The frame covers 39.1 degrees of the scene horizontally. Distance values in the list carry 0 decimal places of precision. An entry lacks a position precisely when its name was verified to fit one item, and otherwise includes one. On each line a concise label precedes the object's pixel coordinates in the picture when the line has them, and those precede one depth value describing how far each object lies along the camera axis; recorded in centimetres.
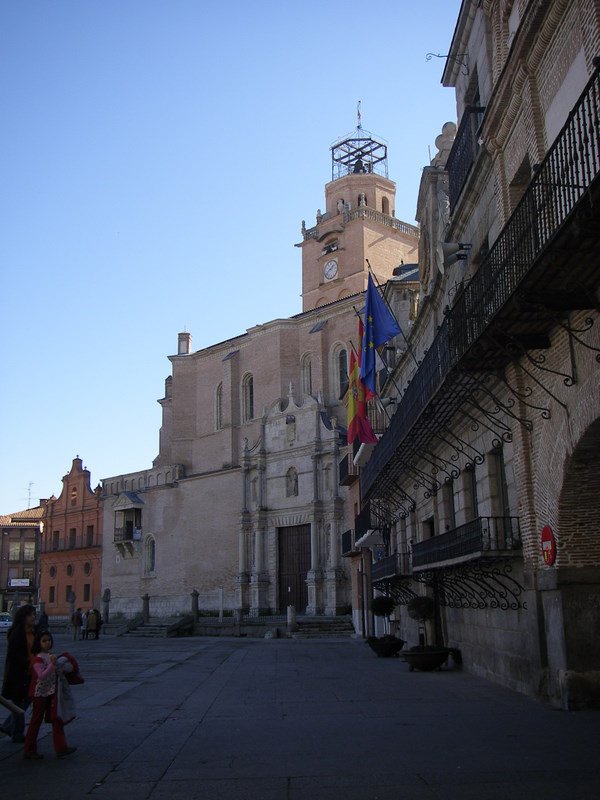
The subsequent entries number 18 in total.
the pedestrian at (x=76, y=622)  4131
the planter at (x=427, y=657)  1585
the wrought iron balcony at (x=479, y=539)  1212
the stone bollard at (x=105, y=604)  5334
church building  4453
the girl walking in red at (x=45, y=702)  792
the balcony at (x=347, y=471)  3406
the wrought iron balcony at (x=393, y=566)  2061
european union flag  1862
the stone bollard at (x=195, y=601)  4270
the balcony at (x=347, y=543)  3494
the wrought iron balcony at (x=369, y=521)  2695
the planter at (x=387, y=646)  2119
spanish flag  2316
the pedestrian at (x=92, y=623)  4078
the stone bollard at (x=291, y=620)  3575
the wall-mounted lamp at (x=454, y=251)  1498
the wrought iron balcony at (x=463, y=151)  1474
